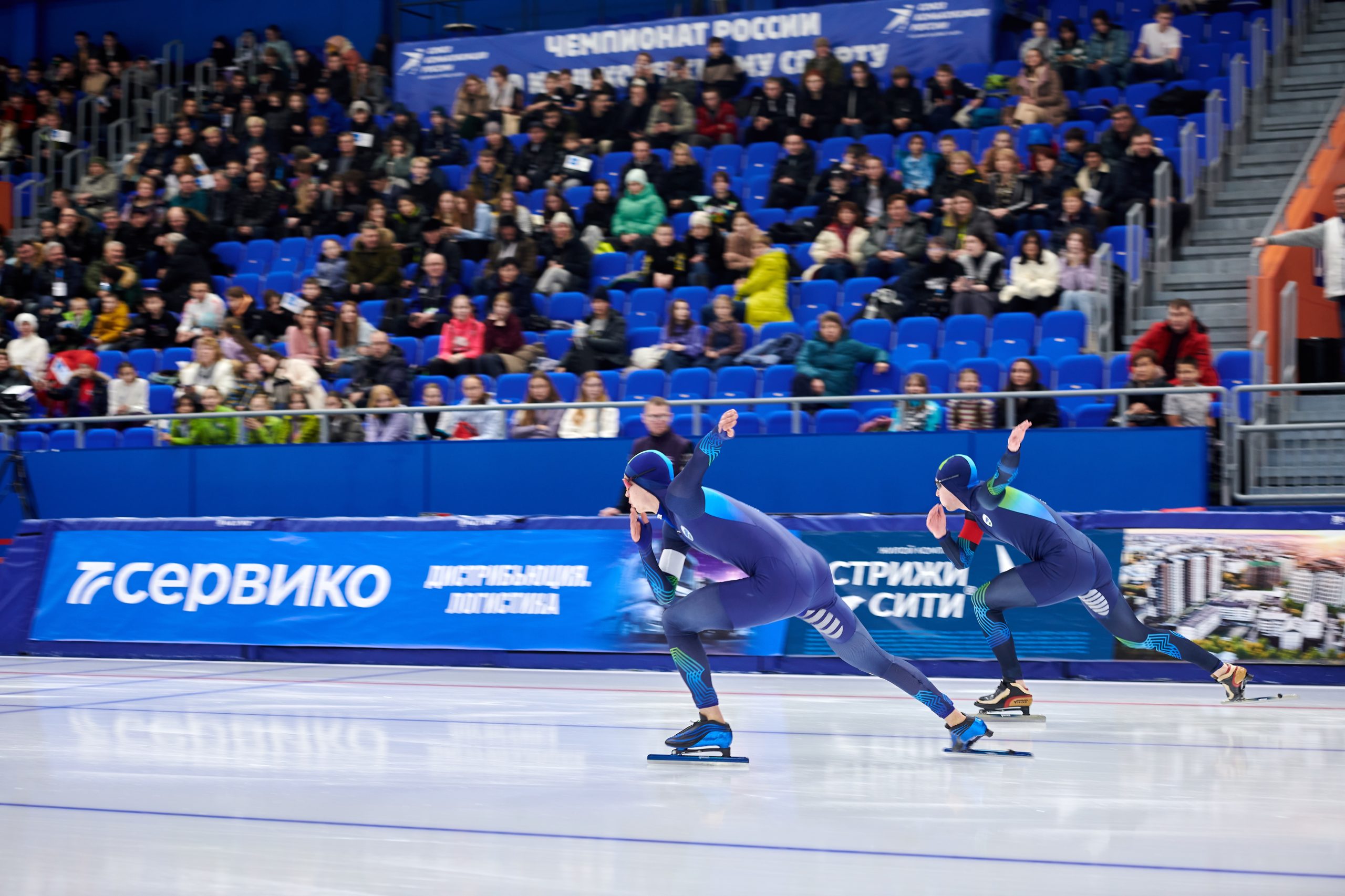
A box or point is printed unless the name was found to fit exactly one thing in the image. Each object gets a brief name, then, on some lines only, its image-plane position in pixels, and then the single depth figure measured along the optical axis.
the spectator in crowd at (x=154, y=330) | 17.17
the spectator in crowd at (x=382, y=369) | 14.64
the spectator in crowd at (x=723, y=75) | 18.66
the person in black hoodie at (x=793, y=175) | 16.38
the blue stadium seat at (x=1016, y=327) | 13.20
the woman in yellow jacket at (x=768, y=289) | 14.44
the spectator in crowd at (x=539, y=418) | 13.20
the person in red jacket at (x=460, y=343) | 14.77
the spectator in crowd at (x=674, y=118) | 18.02
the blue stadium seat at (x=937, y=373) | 12.77
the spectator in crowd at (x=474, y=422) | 13.41
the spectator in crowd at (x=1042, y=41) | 16.83
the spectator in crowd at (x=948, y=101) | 16.78
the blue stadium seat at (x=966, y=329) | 13.41
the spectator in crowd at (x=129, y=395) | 15.38
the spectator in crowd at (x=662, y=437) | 10.94
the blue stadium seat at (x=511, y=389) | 14.17
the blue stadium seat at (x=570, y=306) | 15.55
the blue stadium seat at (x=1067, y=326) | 12.95
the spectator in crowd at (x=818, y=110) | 17.44
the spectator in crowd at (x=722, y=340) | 13.95
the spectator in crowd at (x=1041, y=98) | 15.99
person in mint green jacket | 16.48
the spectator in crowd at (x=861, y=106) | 17.23
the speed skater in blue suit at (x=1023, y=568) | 7.88
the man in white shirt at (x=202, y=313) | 16.91
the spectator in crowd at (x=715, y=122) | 18.06
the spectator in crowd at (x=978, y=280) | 13.62
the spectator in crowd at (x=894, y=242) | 14.50
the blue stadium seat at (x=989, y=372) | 12.48
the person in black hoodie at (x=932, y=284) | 13.94
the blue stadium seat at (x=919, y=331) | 13.51
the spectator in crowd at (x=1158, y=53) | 16.31
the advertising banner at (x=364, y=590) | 10.87
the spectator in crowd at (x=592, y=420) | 12.97
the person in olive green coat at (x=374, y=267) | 16.88
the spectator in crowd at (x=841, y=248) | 14.89
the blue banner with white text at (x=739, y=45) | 18.55
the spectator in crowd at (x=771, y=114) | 17.75
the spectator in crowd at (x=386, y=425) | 13.70
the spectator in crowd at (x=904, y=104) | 16.94
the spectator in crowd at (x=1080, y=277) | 13.12
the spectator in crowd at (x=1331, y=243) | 11.36
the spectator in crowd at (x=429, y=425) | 13.57
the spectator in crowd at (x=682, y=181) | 16.64
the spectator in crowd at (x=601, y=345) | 14.40
